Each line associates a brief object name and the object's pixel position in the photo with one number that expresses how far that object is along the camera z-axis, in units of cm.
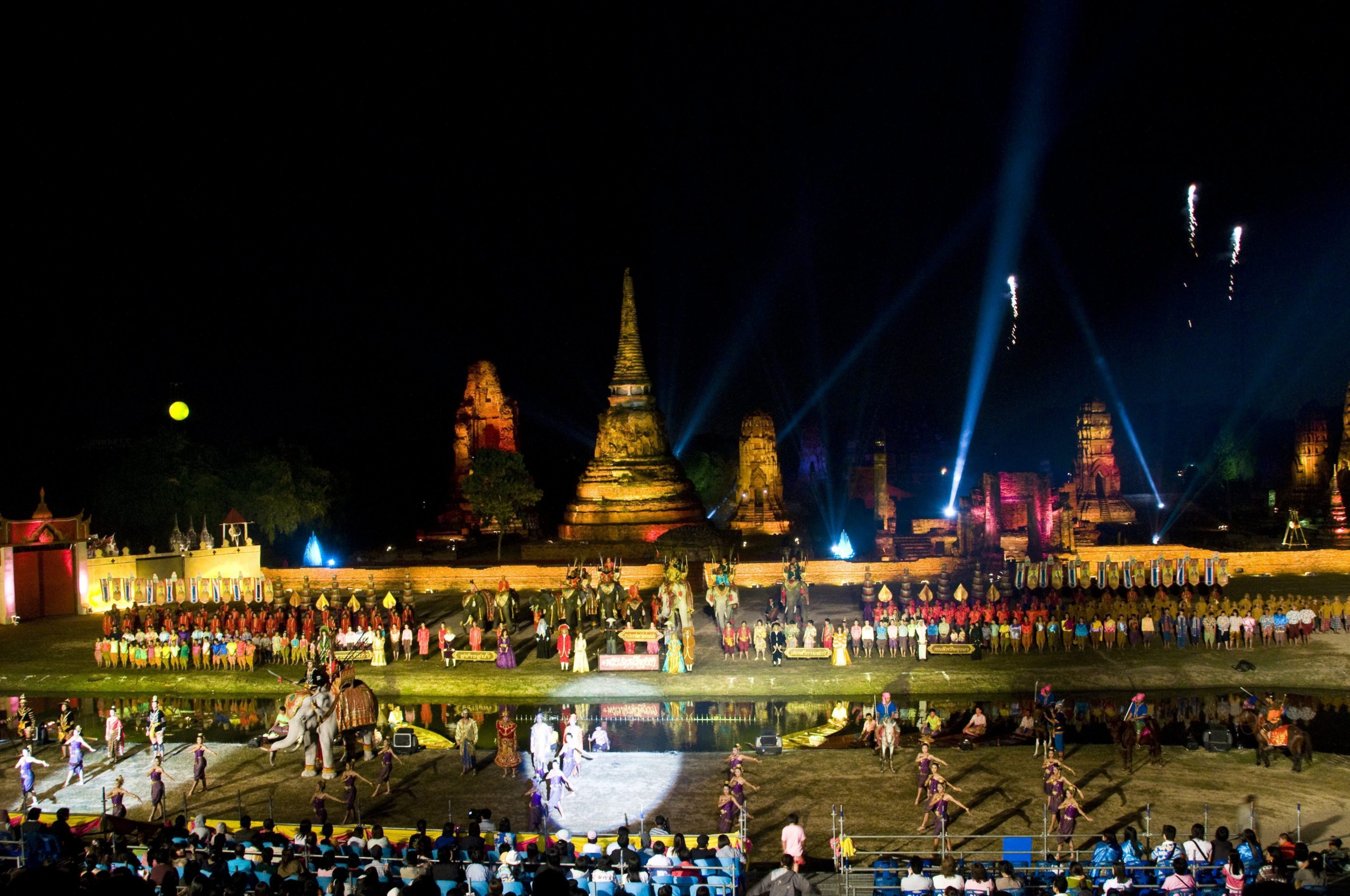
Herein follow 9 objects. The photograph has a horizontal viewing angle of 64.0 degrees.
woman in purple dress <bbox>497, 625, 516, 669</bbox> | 2536
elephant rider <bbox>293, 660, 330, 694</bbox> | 1833
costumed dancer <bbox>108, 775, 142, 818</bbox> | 1551
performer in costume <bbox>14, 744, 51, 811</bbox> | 1688
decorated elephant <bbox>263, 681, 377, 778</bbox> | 1809
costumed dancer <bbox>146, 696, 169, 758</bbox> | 1827
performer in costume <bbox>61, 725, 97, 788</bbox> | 1766
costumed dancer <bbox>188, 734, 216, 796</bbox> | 1731
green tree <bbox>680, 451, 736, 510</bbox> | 6475
